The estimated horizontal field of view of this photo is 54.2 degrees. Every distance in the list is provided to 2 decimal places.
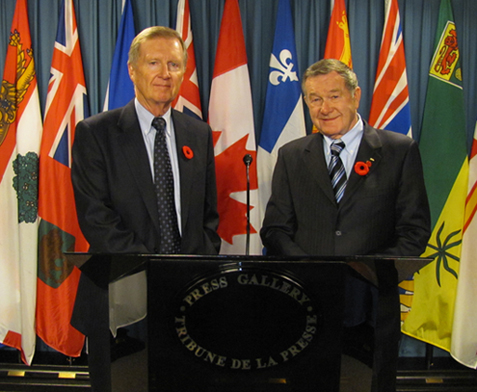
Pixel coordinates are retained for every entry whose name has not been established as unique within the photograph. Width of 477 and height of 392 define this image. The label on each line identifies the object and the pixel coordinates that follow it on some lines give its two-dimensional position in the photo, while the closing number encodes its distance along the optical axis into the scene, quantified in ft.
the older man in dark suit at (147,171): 6.42
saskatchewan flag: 9.43
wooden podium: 3.21
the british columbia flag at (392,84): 9.29
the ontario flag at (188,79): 9.42
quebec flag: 9.45
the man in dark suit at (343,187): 6.72
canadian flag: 9.30
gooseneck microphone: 7.06
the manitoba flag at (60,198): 9.43
